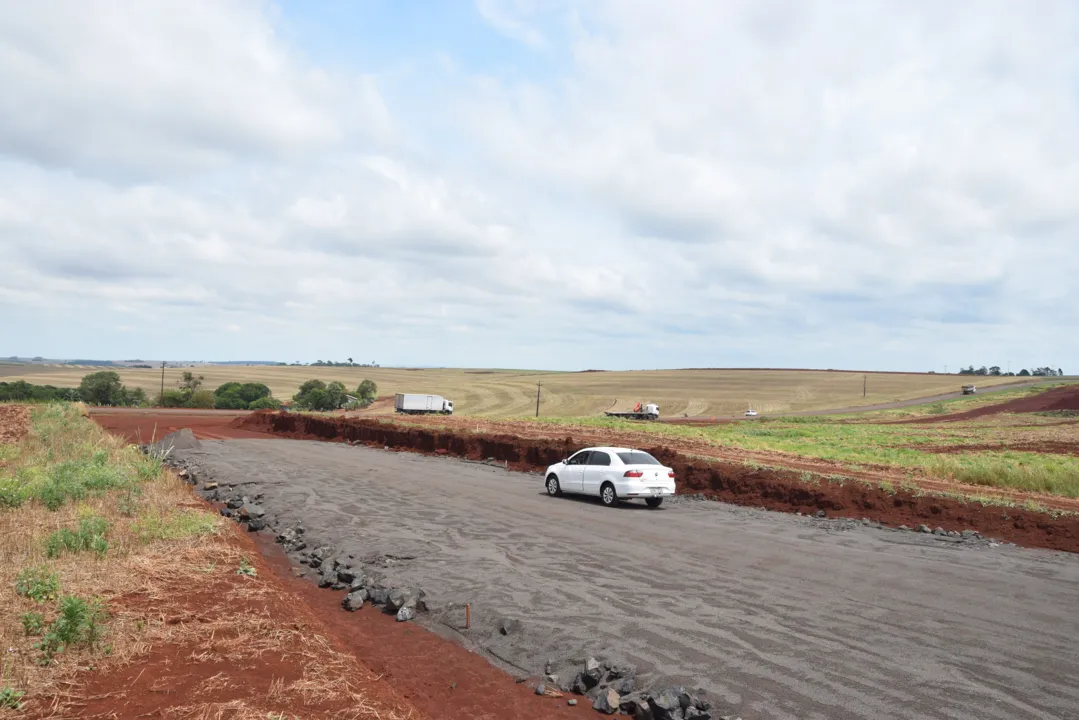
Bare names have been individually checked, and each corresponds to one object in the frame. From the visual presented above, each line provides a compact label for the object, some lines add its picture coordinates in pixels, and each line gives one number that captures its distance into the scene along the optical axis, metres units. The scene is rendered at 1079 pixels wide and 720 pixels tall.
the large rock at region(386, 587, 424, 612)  11.35
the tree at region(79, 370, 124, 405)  100.62
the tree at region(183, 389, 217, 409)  96.69
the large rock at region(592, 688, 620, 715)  7.84
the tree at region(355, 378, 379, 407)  111.19
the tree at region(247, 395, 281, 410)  99.61
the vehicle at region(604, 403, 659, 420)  91.25
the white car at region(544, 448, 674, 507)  21.39
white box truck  84.06
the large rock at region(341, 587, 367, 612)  11.55
